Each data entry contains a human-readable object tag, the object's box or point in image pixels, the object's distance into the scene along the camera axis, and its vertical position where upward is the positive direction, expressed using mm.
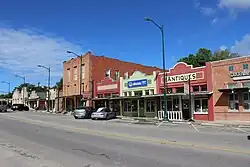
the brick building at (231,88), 26750 +1126
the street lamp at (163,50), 29438 +5195
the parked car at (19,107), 71812 -1123
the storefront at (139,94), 36209 +892
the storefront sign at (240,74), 26719 +2531
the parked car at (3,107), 62866 -1058
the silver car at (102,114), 34438 -1419
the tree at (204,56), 61716 +9737
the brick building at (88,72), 50500 +5476
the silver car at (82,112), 36156 -1269
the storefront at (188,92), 29672 +903
